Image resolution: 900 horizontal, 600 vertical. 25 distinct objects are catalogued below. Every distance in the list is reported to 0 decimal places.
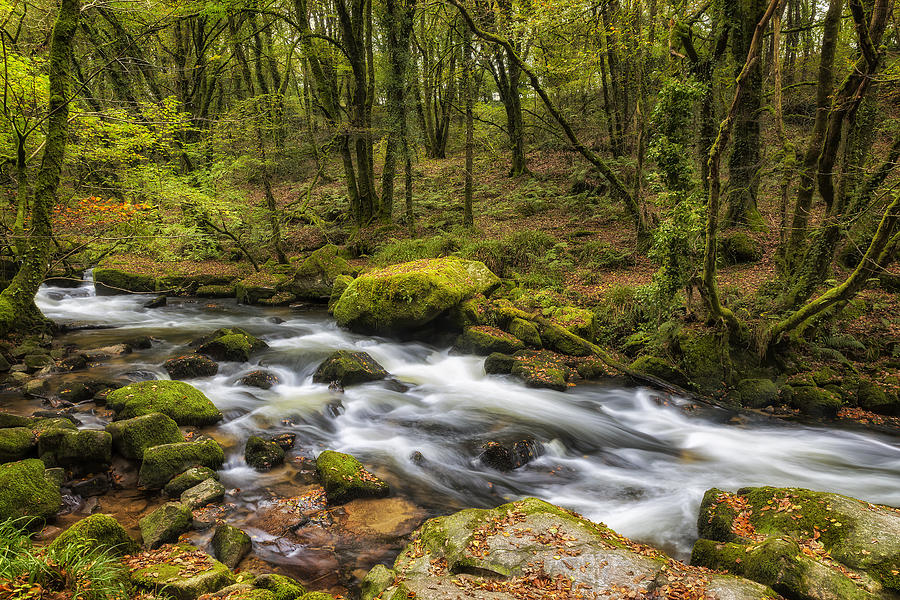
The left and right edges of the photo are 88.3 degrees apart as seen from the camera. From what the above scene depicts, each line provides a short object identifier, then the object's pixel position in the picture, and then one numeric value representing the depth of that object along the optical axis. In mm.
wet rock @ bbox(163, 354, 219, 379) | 9367
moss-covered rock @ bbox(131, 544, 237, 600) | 3625
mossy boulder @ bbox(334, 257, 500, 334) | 11711
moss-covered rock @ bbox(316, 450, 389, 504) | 5832
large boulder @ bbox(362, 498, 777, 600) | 3574
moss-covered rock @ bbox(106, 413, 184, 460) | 6148
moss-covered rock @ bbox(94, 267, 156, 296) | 16188
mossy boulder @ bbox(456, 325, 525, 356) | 11180
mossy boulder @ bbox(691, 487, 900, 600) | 3641
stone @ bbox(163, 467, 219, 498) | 5664
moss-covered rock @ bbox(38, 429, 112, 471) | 5730
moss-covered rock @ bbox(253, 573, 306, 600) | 3791
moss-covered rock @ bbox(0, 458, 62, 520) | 4688
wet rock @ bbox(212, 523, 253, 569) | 4625
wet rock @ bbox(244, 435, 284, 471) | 6555
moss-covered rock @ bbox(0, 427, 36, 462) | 5500
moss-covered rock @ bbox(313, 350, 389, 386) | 9789
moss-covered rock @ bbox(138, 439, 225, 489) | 5785
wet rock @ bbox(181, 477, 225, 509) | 5469
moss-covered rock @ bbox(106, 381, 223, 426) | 7043
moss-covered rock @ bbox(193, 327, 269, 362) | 10445
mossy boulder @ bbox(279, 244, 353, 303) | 15650
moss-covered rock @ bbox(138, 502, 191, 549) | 4738
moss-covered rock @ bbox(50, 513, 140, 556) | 3879
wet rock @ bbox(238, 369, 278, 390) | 9391
